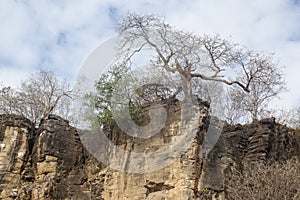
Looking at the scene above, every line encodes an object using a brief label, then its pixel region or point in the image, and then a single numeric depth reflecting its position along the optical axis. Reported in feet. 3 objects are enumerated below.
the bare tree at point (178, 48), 52.44
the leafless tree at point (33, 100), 71.51
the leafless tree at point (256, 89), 60.18
